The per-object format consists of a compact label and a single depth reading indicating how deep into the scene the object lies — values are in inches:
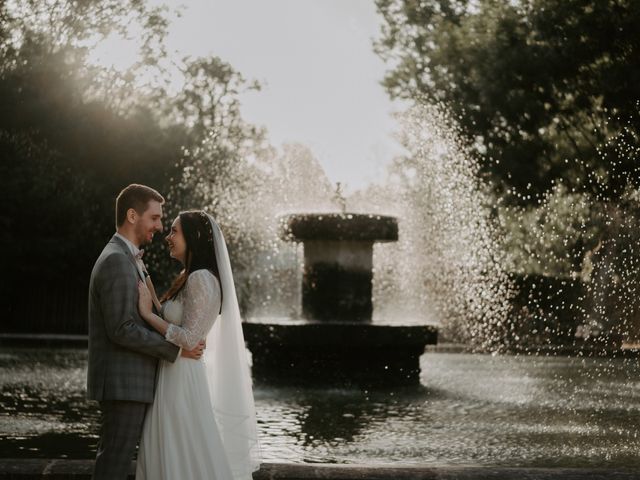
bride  184.9
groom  179.3
